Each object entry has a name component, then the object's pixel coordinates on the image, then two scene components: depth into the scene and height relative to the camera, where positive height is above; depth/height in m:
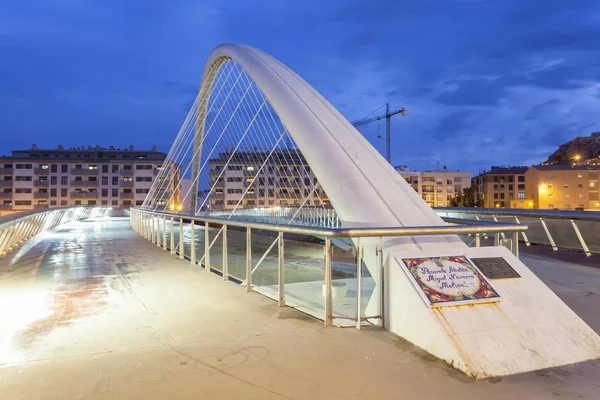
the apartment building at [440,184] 105.12 +5.25
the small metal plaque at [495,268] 4.54 -0.60
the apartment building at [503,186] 96.44 +4.43
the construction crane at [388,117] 107.90 +22.14
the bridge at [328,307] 3.52 -1.16
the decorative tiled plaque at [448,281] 4.10 -0.68
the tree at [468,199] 91.81 +1.59
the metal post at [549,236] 13.26 -0.84
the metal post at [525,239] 14.28 -0.99
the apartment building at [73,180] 82.19 +4.91
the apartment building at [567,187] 82.12 +3.51
